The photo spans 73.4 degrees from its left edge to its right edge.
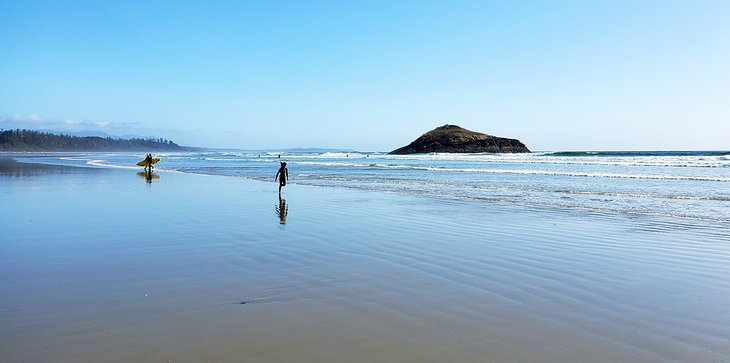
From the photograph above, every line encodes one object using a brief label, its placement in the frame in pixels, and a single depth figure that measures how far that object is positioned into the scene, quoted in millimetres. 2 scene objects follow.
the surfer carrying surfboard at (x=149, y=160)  33062
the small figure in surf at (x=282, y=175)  19172
